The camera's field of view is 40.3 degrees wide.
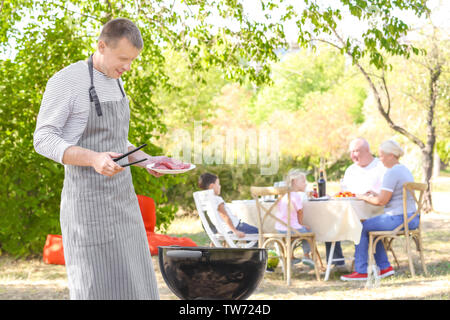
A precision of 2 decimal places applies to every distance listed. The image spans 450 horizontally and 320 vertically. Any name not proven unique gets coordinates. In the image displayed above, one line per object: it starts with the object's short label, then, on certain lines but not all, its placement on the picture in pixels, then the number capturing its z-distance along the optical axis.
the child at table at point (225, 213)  7.24
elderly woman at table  6.81
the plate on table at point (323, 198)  7.22
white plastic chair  7.21
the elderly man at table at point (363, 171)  7.57
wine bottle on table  7.75
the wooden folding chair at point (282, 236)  6.68
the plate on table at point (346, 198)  7.04
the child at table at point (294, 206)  7.03
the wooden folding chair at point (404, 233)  6.68
